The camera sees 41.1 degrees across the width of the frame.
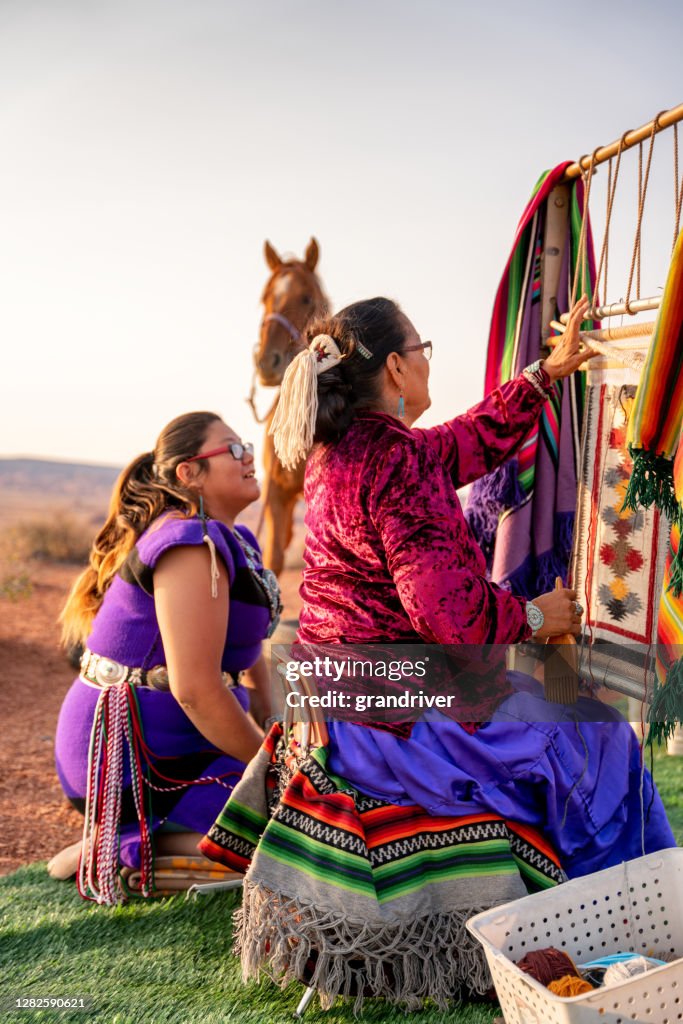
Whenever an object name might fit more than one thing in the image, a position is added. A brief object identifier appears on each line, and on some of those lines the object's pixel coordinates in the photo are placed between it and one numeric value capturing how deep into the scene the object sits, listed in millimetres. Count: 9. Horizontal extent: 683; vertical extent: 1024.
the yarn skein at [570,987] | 1810
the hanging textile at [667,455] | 1845
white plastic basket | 1717
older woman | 2160
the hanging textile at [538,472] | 2861
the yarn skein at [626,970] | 1854
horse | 6195
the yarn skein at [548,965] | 1891
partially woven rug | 2428
